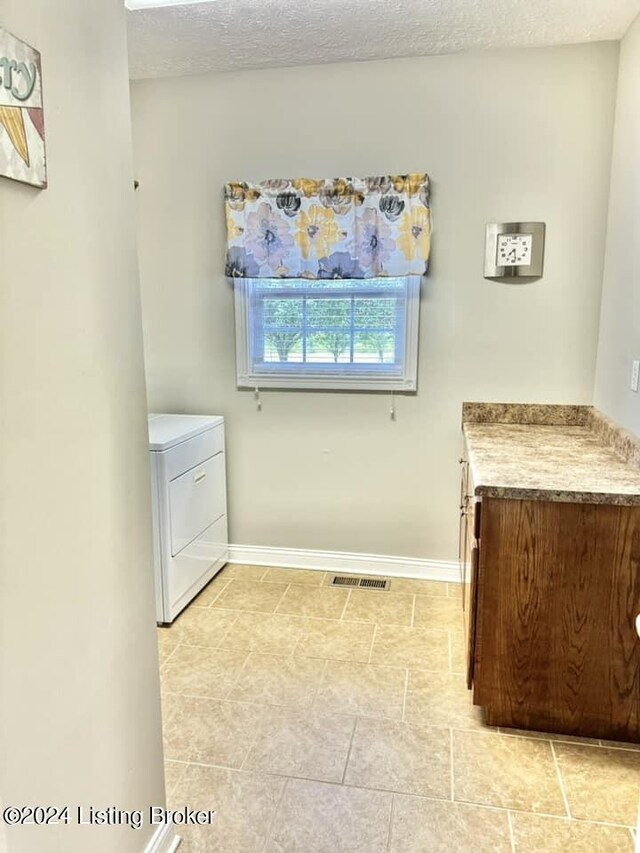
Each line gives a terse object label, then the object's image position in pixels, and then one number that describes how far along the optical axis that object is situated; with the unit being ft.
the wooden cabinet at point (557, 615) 6.09
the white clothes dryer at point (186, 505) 8.57
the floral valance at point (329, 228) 9.25
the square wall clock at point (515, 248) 9.10
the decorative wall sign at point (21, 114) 2.95
